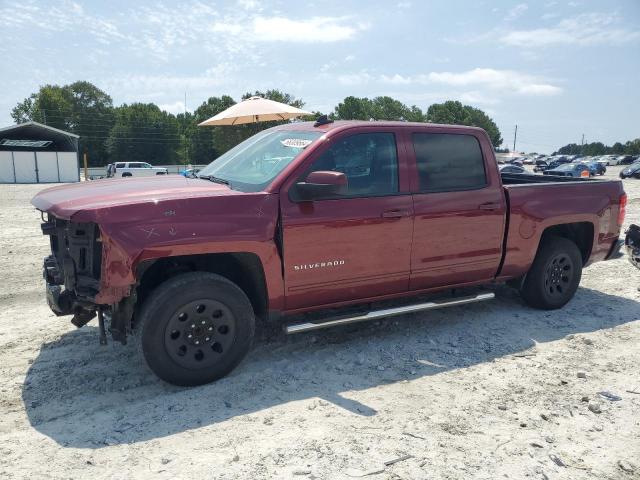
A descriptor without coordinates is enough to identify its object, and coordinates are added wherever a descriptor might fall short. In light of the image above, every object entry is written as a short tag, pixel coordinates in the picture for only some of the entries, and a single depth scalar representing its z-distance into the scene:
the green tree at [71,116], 74.06
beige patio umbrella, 11.88
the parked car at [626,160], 68.82
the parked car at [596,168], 43.62
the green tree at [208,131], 66.88
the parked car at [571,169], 38.25
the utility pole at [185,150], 72.25
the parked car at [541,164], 57.82
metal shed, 39.66
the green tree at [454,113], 91.62
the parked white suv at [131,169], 40.25
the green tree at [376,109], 77.81
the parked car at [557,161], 56.76
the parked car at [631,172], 36.16
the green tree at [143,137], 73.06
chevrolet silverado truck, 3.48
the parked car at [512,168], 26.44
